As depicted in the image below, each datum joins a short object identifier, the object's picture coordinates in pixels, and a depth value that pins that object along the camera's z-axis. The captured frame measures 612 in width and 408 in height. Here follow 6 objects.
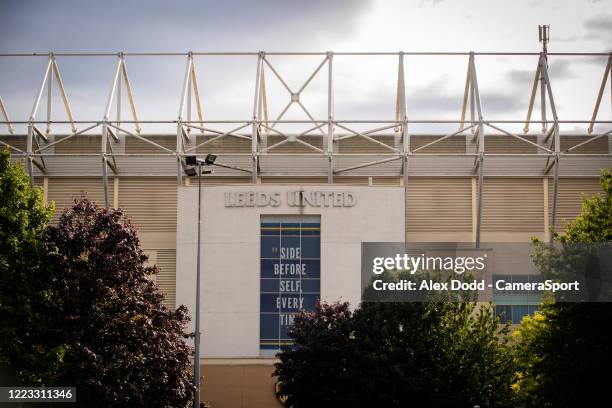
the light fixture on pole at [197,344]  39.38
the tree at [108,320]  38.50
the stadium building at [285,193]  54.00
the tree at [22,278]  38.03
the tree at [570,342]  37.34
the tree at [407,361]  39.81
